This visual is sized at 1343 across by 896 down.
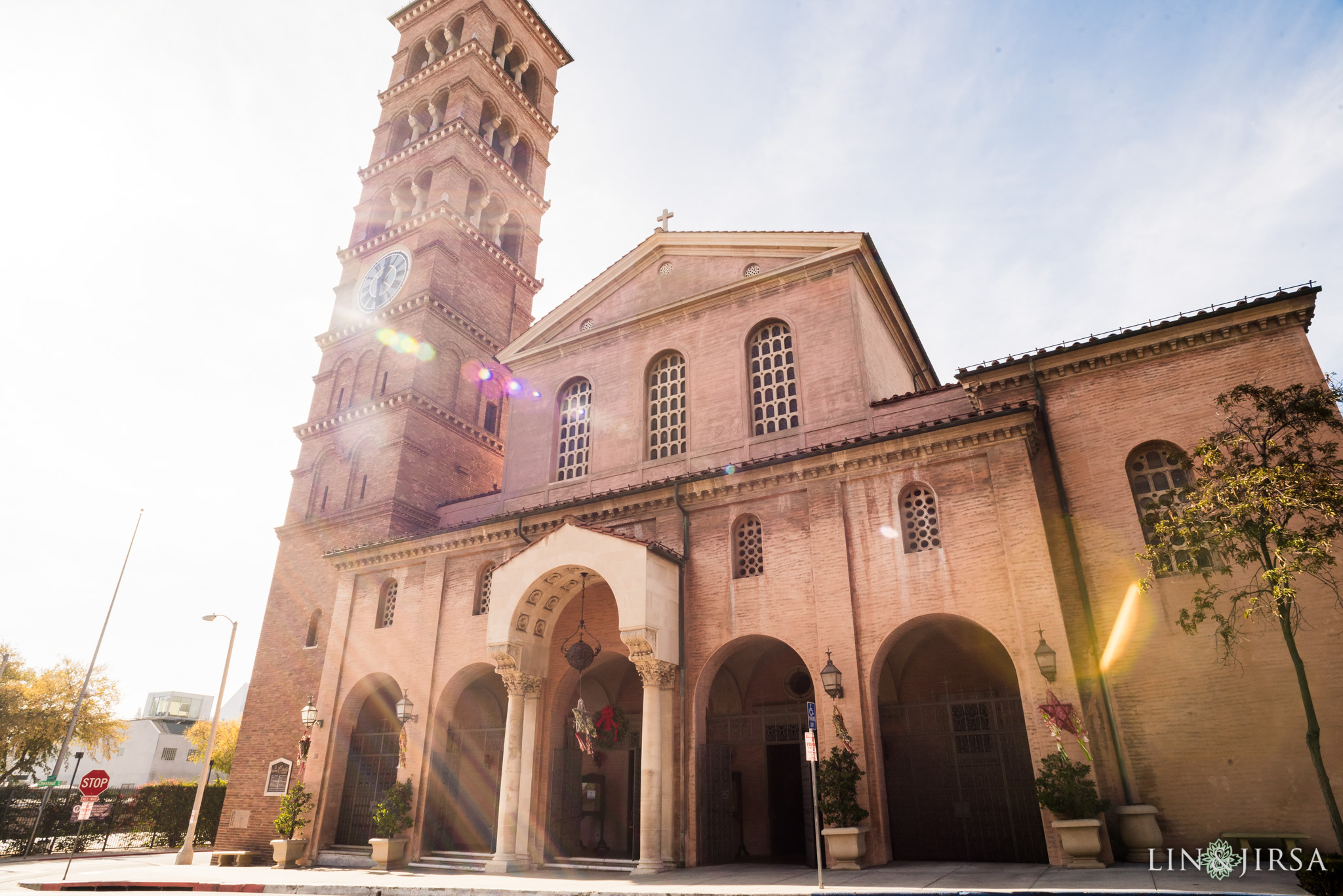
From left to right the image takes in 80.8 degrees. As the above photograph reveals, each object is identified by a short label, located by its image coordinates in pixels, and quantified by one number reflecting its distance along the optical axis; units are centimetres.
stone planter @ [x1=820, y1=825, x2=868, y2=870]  1373
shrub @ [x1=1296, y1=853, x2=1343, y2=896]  801
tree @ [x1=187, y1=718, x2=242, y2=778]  5597
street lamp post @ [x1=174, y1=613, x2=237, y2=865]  2147
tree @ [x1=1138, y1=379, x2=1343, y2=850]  1101
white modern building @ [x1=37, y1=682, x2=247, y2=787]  6925
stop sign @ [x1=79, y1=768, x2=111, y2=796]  1859
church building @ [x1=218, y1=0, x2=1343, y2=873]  1425
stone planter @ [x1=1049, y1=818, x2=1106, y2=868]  1223
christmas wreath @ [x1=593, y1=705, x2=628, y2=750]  1998
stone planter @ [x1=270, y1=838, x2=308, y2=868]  2000
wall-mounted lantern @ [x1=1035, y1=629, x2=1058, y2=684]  1362
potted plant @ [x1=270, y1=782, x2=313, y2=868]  2008
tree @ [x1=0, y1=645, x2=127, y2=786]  3441
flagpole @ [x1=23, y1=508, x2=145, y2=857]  2849
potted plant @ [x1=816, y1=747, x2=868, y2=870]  1377
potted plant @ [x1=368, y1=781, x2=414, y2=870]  1836
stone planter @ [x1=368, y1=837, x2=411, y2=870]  1830
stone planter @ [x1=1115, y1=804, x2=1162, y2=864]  1271
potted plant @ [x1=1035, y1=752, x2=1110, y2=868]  1228
